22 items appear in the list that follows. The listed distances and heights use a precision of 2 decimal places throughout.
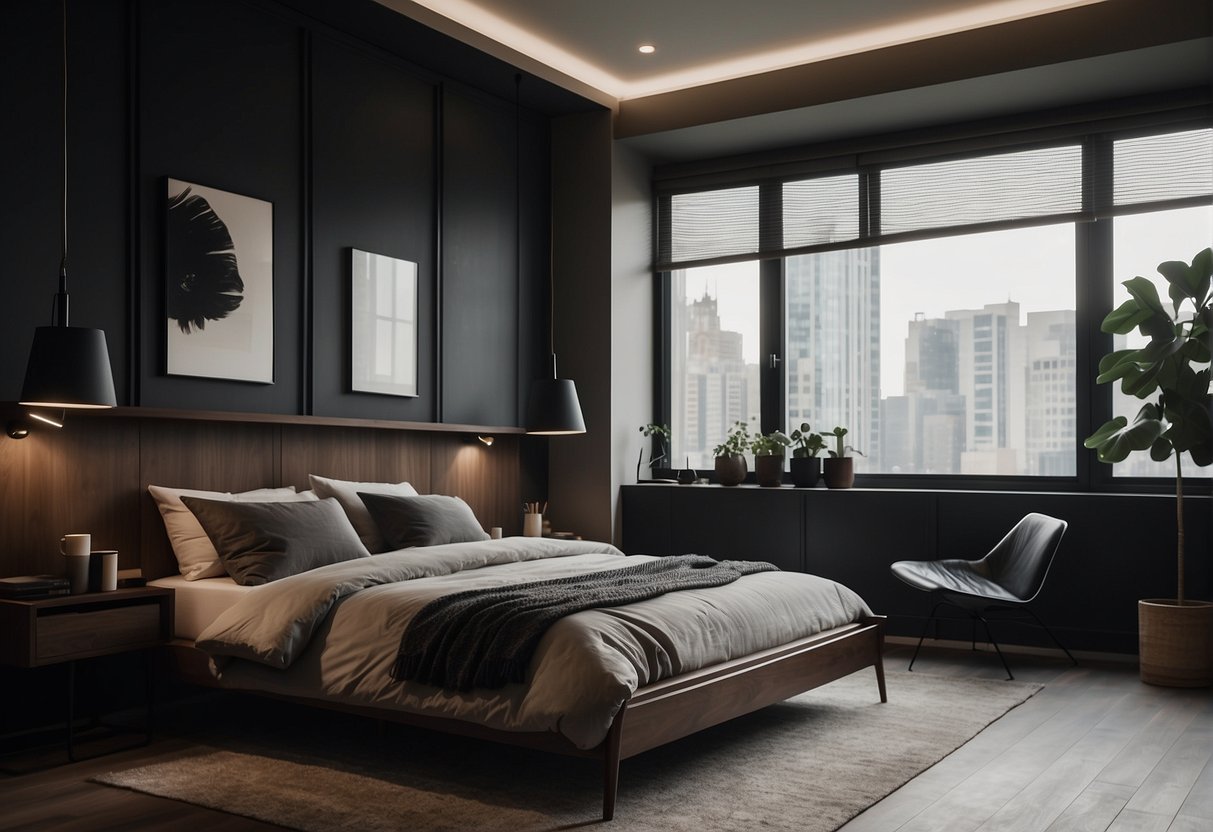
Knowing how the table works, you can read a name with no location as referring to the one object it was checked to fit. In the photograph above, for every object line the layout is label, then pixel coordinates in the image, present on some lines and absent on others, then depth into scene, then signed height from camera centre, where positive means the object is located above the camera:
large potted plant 4.87 +0.07
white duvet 3.12 -0.69
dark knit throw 3.22 -0.62
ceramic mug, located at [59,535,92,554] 3.73 -0.41
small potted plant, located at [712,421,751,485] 6.61 -0.20
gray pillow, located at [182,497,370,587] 4.07 -0.43
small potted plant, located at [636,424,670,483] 6.89 -0.09
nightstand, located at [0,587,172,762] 3.53 -0.68
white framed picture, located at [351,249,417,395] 5.32 +0.50
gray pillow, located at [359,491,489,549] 4.77 -0.42
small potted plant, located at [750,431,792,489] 6.46 -0.19
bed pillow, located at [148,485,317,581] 4.25 -0.44
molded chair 5.00 -0.71
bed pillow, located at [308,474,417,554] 4.79 -0.35
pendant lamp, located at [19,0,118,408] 3.55 +0.19
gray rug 3.12 -1.12
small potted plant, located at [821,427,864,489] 6.23 -0.25
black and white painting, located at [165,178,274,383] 4.43 +0.59
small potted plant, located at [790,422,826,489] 6.39 -0.21
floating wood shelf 4.11 +0.03
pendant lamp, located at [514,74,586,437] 5.89 +0.09
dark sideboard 5.37 -0.60
